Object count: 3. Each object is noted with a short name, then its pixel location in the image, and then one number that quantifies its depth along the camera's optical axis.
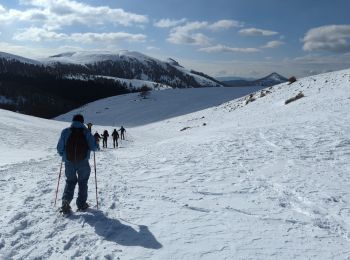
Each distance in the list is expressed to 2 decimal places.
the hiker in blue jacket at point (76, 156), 7.99
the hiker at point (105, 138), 31.24
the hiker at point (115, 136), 31.55
